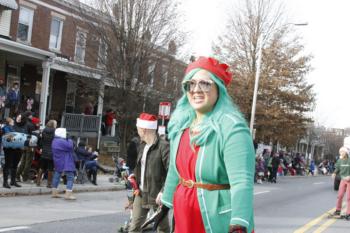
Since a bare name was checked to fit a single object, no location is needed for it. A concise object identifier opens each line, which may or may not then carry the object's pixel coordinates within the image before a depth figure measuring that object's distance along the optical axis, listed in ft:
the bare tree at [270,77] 106.01
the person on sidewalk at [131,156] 31.34
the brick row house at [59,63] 70.23
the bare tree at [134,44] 67.72
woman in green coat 9.17
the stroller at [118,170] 51.91
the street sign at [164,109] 62.44
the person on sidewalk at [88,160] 49.11
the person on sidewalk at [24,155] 42.22
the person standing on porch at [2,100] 57.66
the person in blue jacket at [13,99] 62.19
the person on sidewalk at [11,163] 38.32
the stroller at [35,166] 44.30
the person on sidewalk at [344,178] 40.32
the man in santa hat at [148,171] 20.48
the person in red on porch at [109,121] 83.30
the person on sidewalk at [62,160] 38.88
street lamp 88.45
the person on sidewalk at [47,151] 41.73
